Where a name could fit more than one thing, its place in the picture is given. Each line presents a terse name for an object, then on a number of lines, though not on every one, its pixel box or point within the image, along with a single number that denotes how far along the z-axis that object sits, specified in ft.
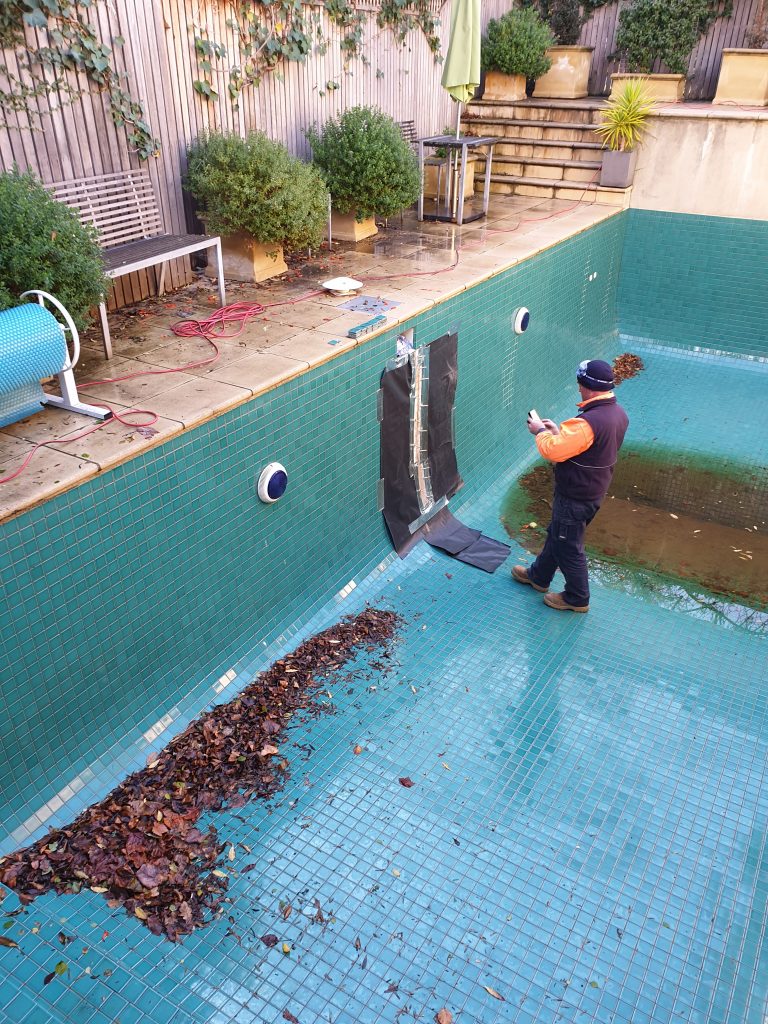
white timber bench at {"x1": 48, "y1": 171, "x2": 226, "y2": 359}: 18.67
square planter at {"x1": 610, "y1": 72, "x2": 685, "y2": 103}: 35.86
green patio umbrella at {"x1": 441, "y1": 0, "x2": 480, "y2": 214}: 25.57
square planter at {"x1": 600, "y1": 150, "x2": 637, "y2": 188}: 31.86
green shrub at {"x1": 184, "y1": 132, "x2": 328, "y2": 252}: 20.92
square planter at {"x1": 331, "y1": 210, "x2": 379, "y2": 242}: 27.30
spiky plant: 31.45
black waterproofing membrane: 18.95
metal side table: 28.50
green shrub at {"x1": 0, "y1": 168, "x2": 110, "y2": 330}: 14.08
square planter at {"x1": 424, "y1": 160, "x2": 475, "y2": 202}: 31.17
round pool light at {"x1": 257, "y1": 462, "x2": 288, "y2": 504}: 15.28
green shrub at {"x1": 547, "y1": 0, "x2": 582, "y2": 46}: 40.78
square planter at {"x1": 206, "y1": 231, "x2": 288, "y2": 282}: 22.36
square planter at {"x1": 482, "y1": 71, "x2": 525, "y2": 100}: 36.83
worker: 15.74
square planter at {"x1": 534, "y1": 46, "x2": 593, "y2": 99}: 38.68
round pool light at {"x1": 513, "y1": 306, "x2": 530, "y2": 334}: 24.16
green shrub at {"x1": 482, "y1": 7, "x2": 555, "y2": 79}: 35.96
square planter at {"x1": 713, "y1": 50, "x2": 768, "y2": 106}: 33.78
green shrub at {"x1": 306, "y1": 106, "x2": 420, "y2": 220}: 25.18
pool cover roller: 12.42
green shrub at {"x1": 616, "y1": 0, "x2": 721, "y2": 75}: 37.91
